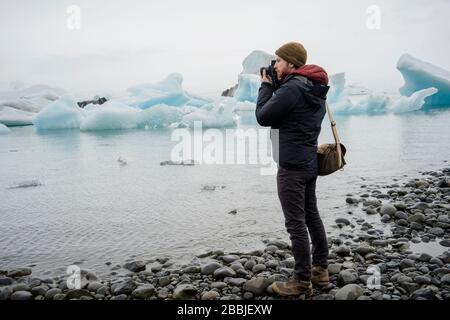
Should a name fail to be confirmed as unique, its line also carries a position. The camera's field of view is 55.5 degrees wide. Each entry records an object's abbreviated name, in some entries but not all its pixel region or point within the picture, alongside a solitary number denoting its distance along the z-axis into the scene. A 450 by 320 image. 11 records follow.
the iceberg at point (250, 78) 31.47
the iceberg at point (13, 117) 28.86
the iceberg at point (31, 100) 32.69
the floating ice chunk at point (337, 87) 31.20
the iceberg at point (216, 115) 21.50
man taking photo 2.92
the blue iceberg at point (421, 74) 25.34
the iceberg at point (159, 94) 28.12
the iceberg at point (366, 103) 27.59
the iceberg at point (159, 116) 22.02
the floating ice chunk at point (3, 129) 23.94
